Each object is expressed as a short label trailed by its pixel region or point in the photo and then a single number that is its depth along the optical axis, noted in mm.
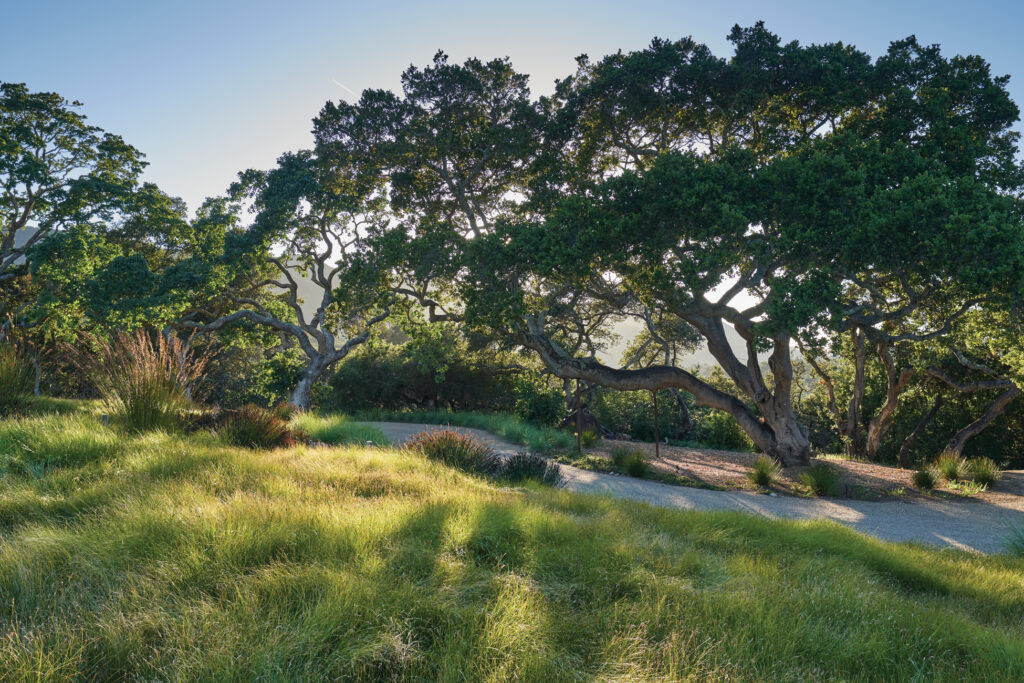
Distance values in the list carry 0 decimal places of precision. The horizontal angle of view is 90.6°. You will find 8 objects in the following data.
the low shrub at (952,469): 9711
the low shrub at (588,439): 12930
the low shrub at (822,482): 8625
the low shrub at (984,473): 9320
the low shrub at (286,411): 10039
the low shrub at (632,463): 9414
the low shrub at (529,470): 6953
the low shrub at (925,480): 9016
